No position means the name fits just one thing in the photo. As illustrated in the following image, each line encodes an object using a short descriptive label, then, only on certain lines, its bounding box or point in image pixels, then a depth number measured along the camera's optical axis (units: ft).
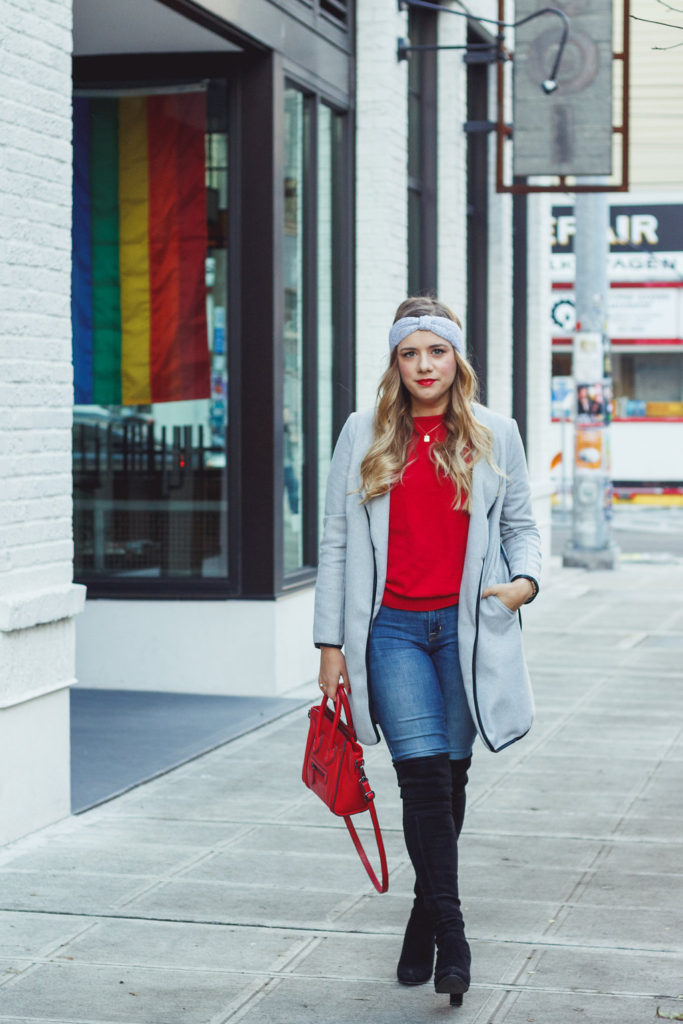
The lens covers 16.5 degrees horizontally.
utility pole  81.33
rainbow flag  45.27
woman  20.65
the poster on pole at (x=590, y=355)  82.96
